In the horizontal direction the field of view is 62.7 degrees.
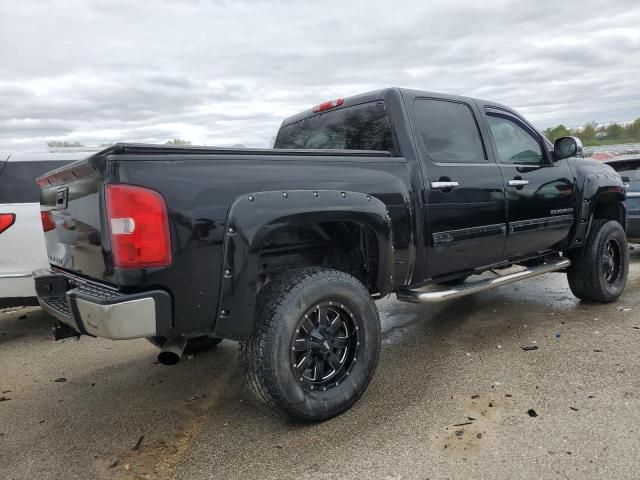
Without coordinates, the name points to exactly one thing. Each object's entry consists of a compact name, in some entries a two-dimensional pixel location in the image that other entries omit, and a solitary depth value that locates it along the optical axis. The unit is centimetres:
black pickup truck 251
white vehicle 453
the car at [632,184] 716
